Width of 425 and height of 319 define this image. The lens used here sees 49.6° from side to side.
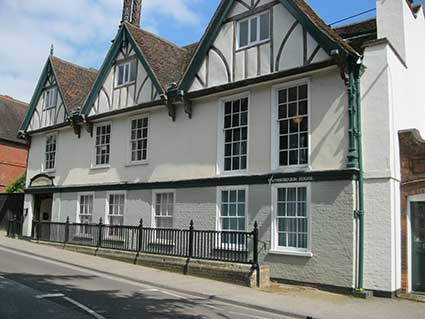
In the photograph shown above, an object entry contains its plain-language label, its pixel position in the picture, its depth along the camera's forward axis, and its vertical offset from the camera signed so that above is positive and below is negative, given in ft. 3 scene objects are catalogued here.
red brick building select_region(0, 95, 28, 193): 125.08 +17.51
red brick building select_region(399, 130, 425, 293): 41.09 +0.51
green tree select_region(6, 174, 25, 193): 108.06 +5.84
